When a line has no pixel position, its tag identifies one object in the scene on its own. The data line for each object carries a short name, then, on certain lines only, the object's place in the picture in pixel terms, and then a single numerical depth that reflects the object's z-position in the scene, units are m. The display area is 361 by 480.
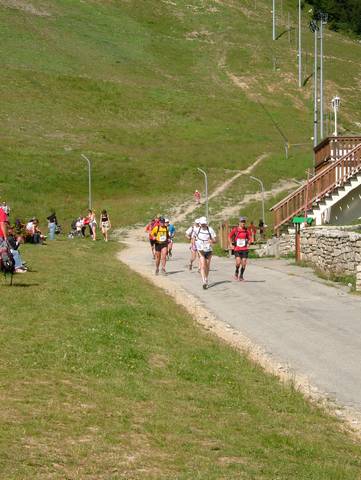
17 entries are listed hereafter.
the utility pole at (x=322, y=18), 53.99
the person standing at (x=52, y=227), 44.17
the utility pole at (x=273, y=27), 119.12
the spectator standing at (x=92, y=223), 44.50
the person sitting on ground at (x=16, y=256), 19.92
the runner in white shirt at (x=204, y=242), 22.70
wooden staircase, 34.88
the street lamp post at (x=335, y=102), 44.92
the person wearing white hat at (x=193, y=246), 24.90
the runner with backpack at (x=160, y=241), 25.55
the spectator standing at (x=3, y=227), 15.91
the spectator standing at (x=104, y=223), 43.81
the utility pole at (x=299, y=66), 104.50
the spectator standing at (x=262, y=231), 44.81
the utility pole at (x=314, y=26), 58.39
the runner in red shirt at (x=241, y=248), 24.17
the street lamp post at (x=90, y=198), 58.34
